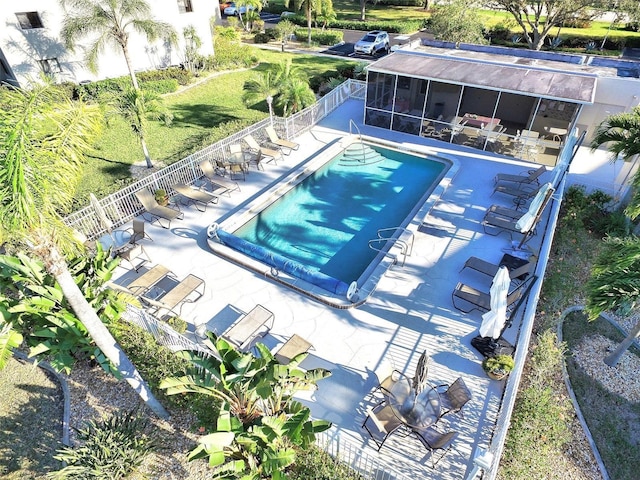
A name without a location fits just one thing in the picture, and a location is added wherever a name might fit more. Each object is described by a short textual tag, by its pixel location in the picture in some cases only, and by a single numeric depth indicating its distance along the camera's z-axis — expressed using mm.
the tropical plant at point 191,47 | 28766
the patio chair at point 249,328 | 8953
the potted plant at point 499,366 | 8344
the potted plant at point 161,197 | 13805
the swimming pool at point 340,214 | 12125
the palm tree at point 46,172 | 5465
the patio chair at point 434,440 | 7016
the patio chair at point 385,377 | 7831
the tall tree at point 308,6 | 35344
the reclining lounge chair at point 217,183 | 14945
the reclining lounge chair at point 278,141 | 17562
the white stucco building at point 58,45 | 21875
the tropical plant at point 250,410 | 5785
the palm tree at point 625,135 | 11273
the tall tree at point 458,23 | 26625
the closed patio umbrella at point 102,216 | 12109
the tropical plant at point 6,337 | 6671
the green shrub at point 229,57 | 30609
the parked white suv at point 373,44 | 34062
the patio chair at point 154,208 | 13008
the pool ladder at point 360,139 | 18062
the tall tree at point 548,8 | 30109
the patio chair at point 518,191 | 14180
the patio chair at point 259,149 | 16719
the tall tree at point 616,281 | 7285
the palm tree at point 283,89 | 19578
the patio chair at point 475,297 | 9822
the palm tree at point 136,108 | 14930
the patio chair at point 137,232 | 12016
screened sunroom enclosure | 16438
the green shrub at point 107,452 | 6711
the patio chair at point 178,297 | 9751
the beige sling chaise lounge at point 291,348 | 8506
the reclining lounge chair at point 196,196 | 13961
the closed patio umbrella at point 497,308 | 8109
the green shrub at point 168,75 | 26594
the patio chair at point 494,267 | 10461
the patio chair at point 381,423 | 7246
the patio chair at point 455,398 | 7596
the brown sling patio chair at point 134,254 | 11531
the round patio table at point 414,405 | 7422
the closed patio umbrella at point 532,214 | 11203
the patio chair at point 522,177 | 14656
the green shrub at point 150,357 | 8008
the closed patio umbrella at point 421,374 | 7387
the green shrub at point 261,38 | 39375
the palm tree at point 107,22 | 20531
